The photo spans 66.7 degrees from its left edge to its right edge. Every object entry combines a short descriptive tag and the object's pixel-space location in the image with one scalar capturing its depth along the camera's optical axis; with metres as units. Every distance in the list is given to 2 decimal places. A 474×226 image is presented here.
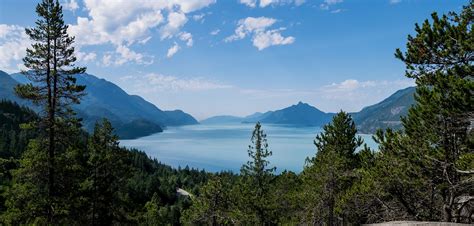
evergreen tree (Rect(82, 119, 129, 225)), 21.62
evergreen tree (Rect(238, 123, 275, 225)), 35.38
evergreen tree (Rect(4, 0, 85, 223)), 17.95
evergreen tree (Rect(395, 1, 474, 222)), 14.16
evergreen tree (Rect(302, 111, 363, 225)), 24.06
